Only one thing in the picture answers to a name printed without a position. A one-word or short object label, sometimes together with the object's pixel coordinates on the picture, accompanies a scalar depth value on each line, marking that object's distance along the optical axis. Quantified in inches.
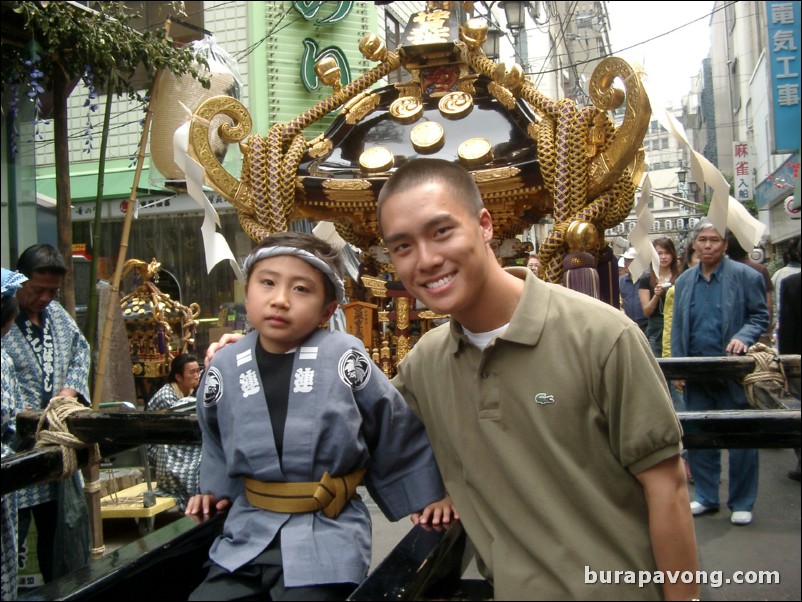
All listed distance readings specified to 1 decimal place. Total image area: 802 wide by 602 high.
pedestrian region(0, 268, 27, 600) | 83.6
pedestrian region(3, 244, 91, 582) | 120.6
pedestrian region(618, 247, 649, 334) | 217.2
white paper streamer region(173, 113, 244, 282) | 174.1
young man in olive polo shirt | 52.2
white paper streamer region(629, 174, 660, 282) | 149.9
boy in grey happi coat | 63.4
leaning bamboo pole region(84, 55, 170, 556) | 113.1
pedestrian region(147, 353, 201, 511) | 178.1
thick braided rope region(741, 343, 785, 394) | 85.7
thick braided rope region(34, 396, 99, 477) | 81.0
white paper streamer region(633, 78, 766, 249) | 120.0
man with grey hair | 108.1
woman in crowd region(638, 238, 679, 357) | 196.5
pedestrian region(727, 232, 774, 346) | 143.3
